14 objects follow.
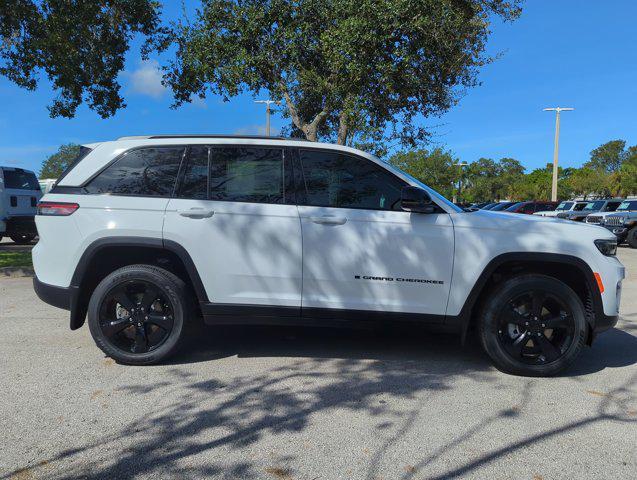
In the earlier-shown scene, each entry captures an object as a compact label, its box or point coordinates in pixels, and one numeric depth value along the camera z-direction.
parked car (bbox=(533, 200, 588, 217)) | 24.45
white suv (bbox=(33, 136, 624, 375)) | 4.13
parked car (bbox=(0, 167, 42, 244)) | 13.26
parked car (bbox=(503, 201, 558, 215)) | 25.08
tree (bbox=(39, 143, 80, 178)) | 80.06
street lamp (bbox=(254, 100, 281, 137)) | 22.73
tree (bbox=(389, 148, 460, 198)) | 46.47
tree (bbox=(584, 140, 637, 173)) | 84.56
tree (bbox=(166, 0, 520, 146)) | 10.52
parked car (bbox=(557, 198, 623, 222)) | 21.28
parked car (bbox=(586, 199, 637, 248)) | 18.36
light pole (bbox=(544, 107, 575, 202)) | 31.27
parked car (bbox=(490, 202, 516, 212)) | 26.97
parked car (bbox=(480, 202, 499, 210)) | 28.01
